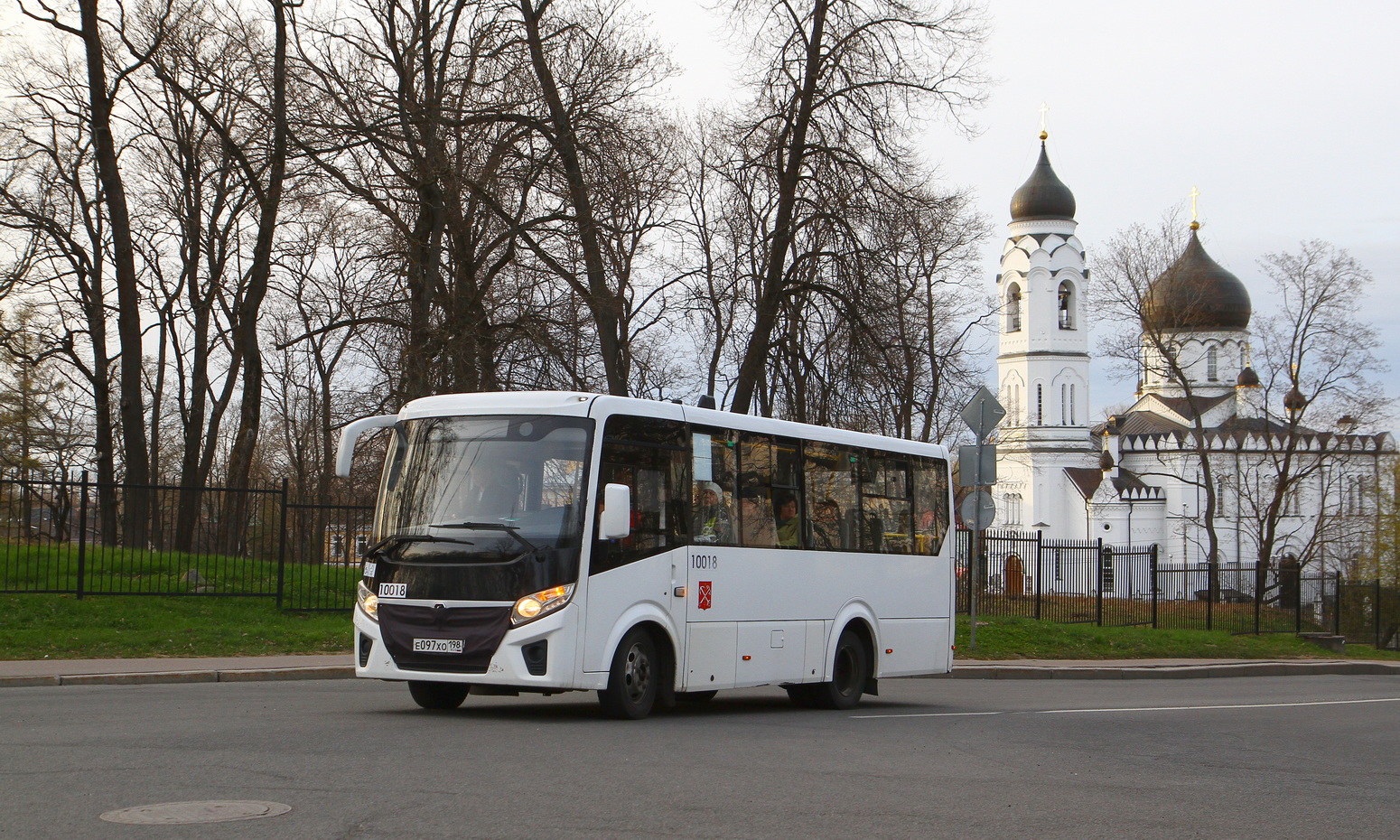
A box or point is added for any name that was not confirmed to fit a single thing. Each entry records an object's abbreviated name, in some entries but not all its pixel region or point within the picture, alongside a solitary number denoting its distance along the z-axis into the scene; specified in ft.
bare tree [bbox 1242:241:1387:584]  184.55
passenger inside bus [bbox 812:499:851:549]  48.23
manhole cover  21.83
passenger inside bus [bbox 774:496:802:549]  46.55
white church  330.95
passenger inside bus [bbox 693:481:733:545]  42.93
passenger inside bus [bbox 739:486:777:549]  44.96
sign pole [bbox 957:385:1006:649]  72.28
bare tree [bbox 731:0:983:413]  89.35
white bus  37.65
